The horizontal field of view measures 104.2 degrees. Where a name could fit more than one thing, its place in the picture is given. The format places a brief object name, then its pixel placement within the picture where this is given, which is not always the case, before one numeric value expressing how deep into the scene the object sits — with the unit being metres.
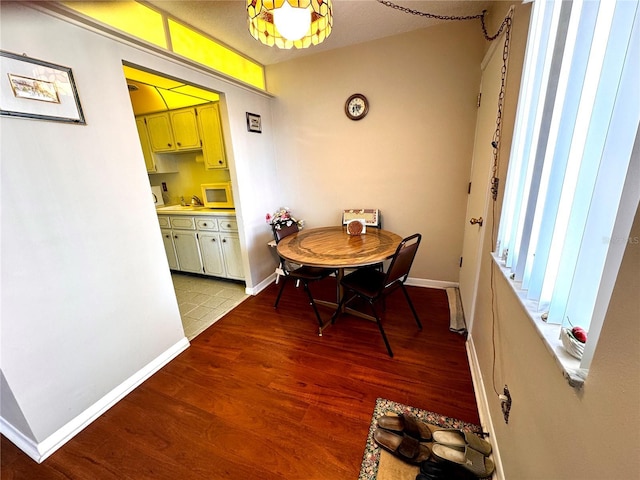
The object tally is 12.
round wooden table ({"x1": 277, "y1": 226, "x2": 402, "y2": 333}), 1.81
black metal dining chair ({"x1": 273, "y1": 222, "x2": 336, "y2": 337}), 2.23
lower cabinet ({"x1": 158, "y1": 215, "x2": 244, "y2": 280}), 2.97
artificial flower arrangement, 2.87
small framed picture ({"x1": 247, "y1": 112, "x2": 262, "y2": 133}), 2.70
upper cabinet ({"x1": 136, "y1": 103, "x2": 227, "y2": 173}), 2.94
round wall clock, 2.64
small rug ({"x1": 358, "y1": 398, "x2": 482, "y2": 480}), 1.16
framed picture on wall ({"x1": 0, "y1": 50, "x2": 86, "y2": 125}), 1.12
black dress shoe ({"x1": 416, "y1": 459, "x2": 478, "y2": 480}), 1.11
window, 0.52
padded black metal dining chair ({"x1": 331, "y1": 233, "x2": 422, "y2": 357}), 1.74
